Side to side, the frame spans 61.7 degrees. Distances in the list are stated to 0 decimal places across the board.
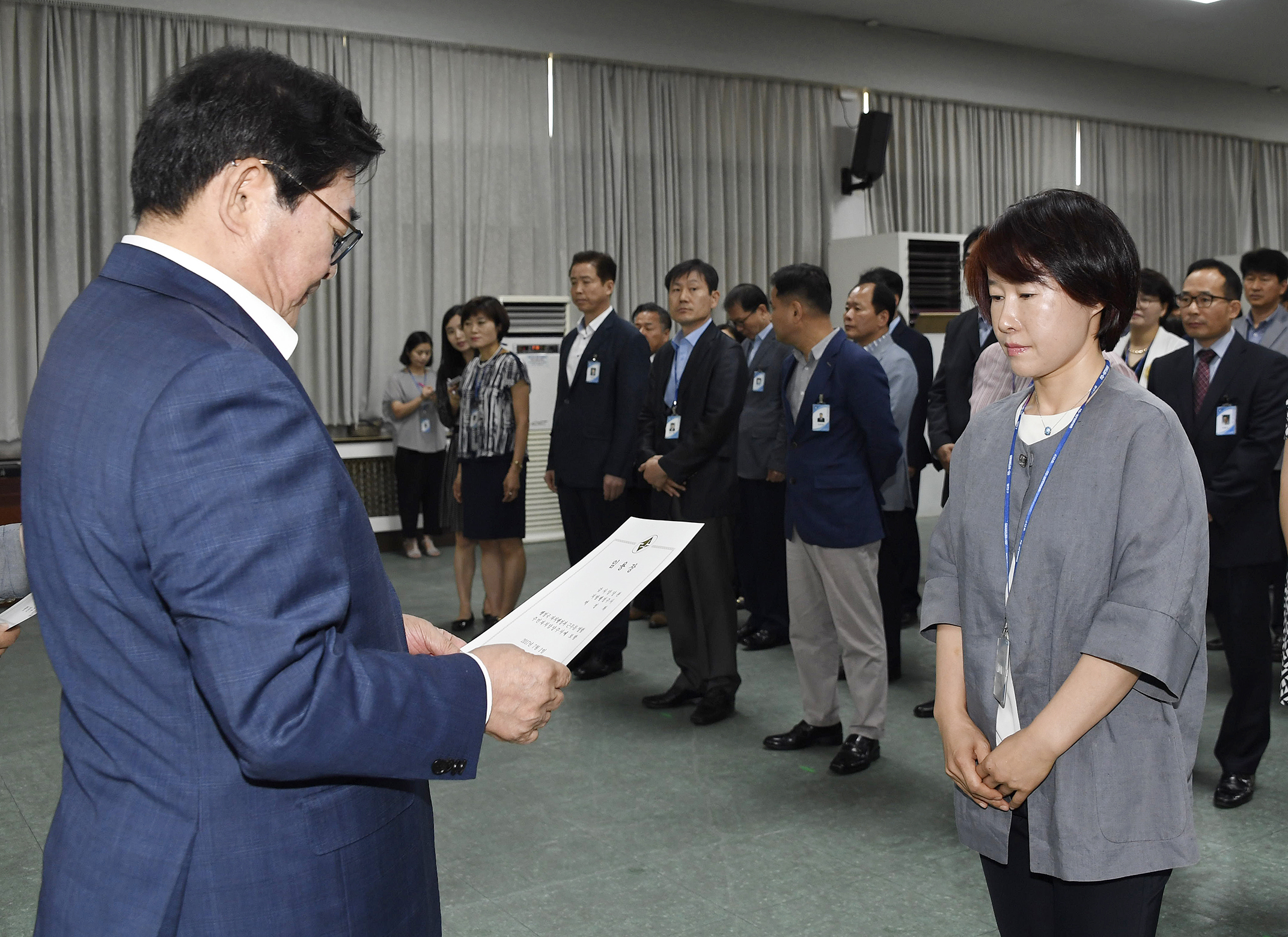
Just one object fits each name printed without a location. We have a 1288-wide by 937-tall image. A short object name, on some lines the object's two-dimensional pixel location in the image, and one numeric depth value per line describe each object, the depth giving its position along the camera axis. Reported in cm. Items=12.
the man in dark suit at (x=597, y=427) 446
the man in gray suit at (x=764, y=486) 478
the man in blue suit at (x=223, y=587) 89
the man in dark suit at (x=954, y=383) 442
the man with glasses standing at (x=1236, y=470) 307
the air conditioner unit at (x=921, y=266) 866
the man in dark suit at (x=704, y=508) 391
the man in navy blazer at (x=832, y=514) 332
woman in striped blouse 491
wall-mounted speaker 884
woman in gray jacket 130
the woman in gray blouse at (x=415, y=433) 745
